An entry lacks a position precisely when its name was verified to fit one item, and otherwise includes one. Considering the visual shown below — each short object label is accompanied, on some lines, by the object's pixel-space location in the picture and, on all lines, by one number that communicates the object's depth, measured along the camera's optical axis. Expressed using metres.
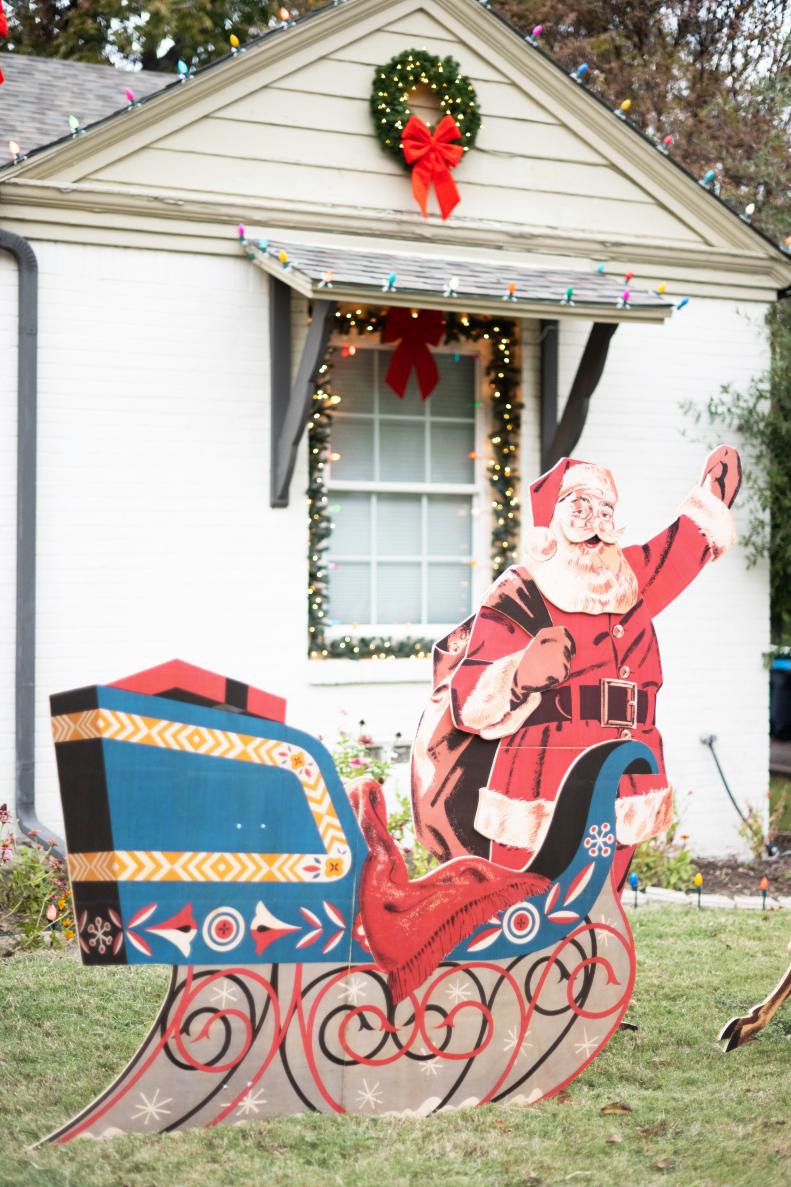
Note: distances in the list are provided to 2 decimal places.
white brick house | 6.93
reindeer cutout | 4.38
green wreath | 7.39
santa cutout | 4.42
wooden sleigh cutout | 3.48
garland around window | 7.45
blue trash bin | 14.57
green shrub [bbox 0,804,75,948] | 5.57
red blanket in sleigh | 3.79
